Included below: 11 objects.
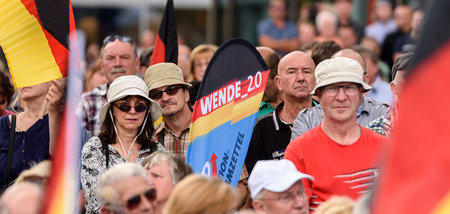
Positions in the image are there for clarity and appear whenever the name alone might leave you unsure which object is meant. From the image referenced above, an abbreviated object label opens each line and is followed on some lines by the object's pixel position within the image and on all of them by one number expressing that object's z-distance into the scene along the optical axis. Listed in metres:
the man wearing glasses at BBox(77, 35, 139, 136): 17.95
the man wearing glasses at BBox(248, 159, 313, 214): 10.64
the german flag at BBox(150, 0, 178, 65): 17.23
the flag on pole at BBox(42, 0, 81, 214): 7.31
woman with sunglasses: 13.05
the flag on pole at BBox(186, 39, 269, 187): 12.95
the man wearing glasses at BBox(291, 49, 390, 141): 13.91
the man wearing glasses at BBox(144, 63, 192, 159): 15.04
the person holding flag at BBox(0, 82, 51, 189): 13.65
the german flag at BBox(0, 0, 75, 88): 13.53
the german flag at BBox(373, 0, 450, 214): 6.40
